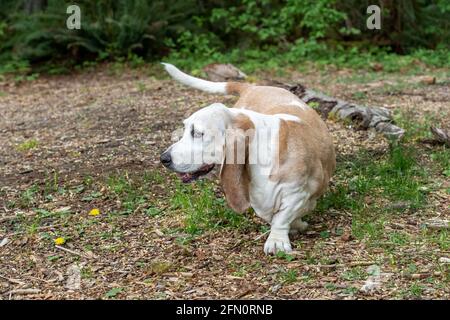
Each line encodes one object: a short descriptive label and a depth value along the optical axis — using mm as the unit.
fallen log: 6473
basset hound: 4207
